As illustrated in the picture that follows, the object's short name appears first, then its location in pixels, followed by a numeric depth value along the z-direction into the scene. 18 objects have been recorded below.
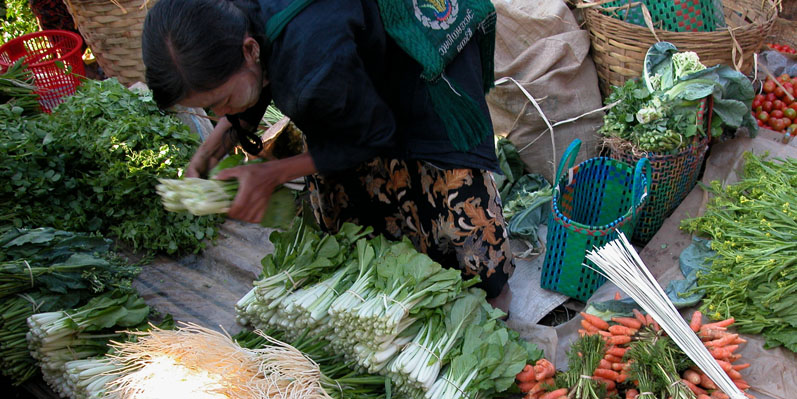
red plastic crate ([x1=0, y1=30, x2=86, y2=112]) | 4.13
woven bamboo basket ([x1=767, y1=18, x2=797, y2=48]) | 4.75
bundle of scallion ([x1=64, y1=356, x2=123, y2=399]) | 2.18
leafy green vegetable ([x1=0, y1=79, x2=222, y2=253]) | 3.07
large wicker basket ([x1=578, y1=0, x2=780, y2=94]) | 3.29
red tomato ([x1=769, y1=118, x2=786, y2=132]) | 3.75
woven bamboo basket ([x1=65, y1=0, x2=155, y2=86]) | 4.12
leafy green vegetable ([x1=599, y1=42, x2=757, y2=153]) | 2.99
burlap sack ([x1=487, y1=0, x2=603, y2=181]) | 3.50
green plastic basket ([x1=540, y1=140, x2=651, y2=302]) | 2.64
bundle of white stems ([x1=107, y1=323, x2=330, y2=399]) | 1.94
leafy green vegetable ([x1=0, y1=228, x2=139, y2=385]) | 2.43
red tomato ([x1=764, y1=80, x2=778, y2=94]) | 3.91
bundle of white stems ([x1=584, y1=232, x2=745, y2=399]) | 2.00
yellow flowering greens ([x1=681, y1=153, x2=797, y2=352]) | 2.17
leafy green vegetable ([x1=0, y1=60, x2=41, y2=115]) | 3.80
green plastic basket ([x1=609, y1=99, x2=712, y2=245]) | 3.02
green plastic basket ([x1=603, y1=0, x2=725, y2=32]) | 3.42
